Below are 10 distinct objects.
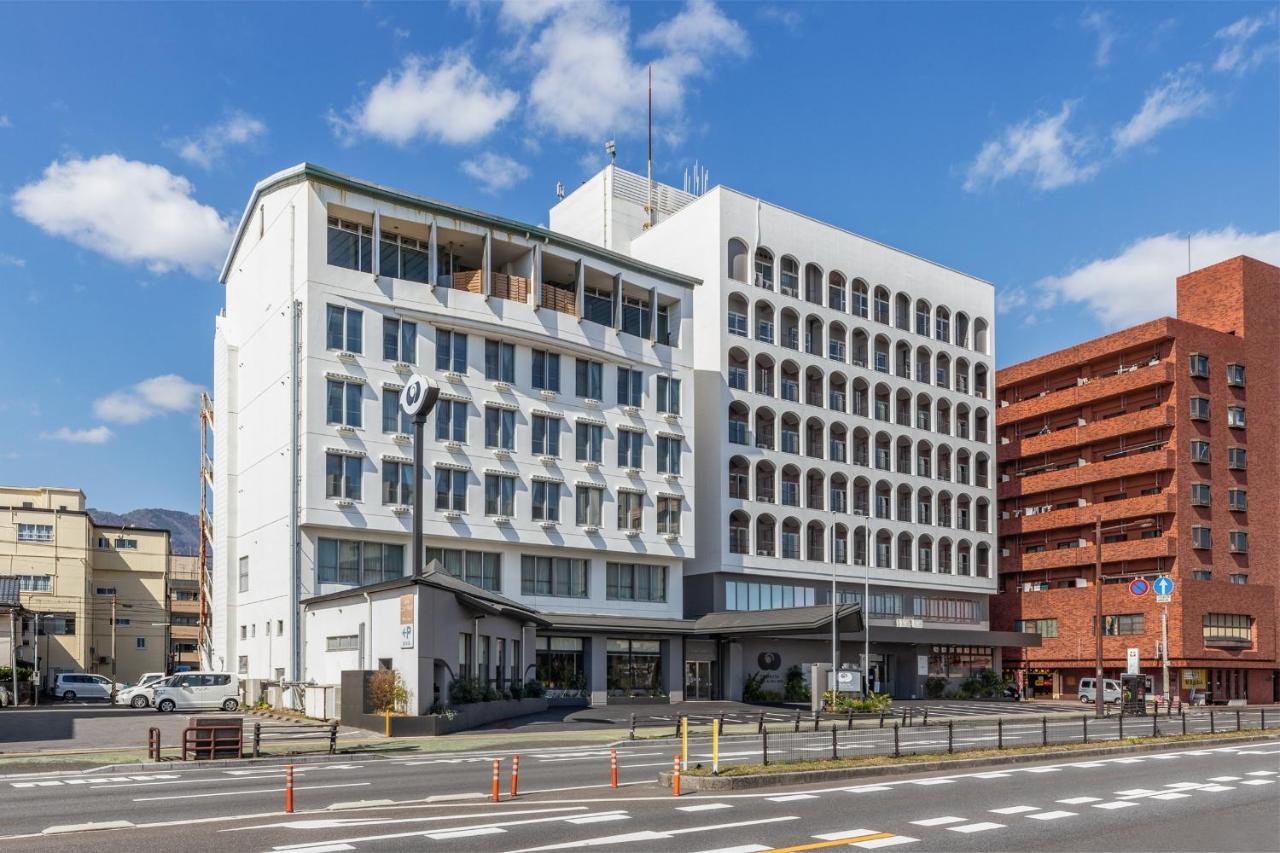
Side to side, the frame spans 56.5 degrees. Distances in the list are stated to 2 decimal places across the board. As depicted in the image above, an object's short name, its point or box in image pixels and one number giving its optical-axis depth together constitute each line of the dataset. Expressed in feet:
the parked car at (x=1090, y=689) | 259.23
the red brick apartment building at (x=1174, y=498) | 278.46
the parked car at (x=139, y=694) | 186.50
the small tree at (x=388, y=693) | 136.46
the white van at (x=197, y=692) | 177.06
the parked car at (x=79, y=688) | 232.94
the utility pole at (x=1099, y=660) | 190.80
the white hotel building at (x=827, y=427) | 231.93
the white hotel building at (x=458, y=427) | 182.39
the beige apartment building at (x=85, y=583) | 310.65
